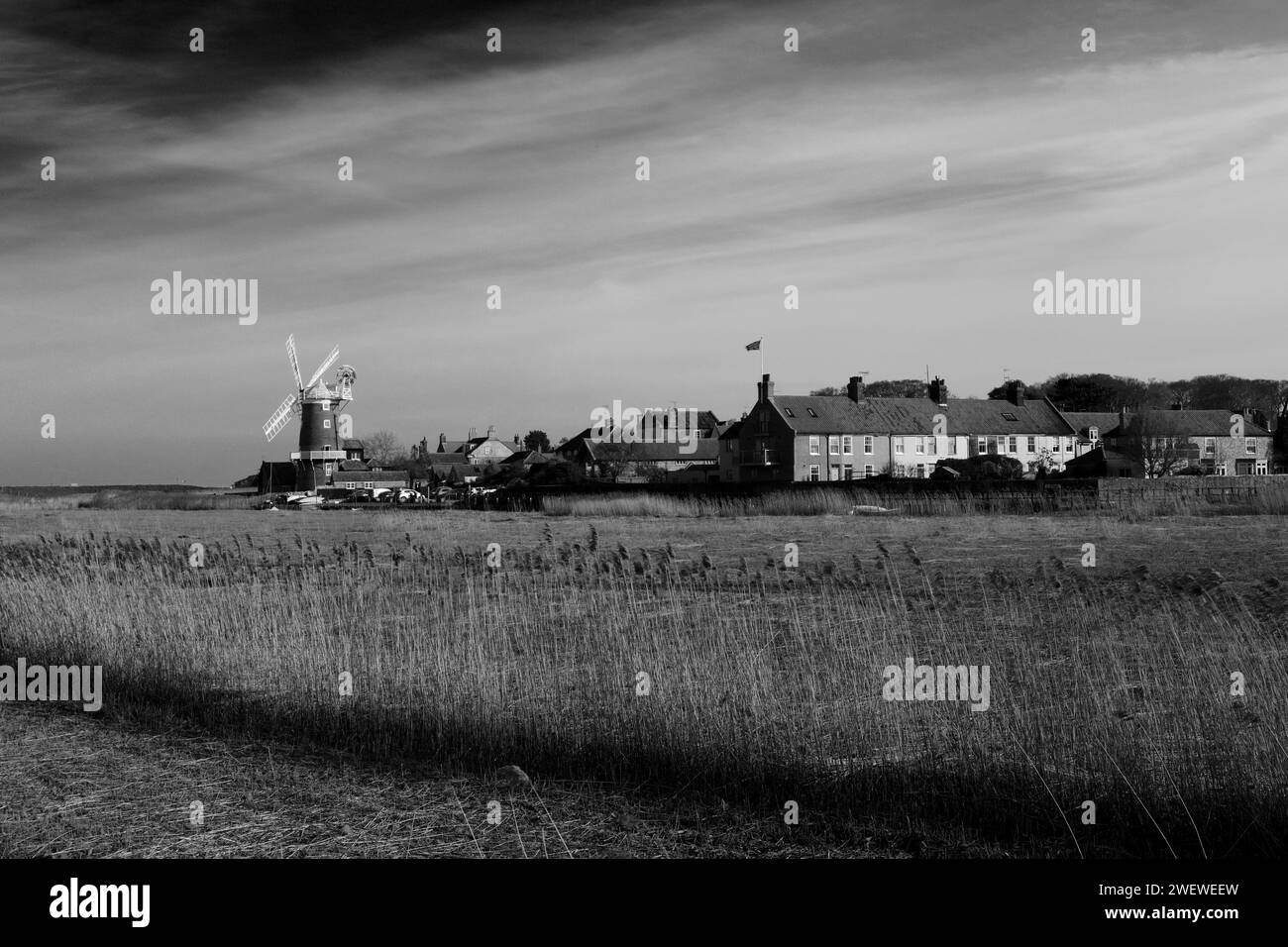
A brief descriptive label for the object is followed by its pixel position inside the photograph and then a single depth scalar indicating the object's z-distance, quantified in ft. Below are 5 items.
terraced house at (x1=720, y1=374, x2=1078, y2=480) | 354.33
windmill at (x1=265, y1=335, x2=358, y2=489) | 425.28
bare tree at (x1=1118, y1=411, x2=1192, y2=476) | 312.91
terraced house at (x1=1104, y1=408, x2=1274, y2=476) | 317.83
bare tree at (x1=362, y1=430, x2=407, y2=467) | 605.31
